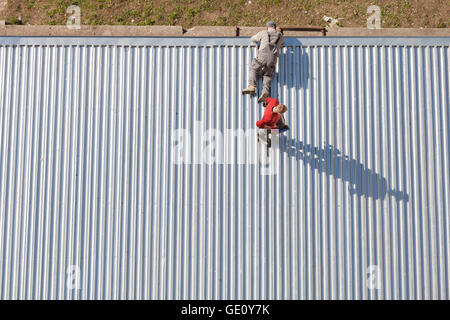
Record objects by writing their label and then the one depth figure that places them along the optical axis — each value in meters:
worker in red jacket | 15.04
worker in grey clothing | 16.42
